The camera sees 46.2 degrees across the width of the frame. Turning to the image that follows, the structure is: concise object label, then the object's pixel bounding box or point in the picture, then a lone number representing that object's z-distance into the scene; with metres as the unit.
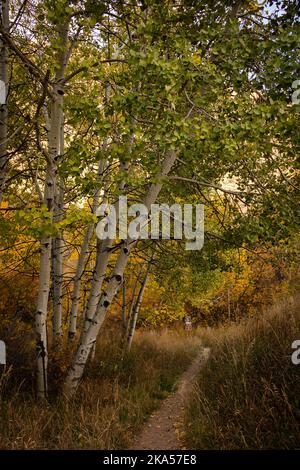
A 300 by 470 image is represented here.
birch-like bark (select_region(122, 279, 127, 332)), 12.31
